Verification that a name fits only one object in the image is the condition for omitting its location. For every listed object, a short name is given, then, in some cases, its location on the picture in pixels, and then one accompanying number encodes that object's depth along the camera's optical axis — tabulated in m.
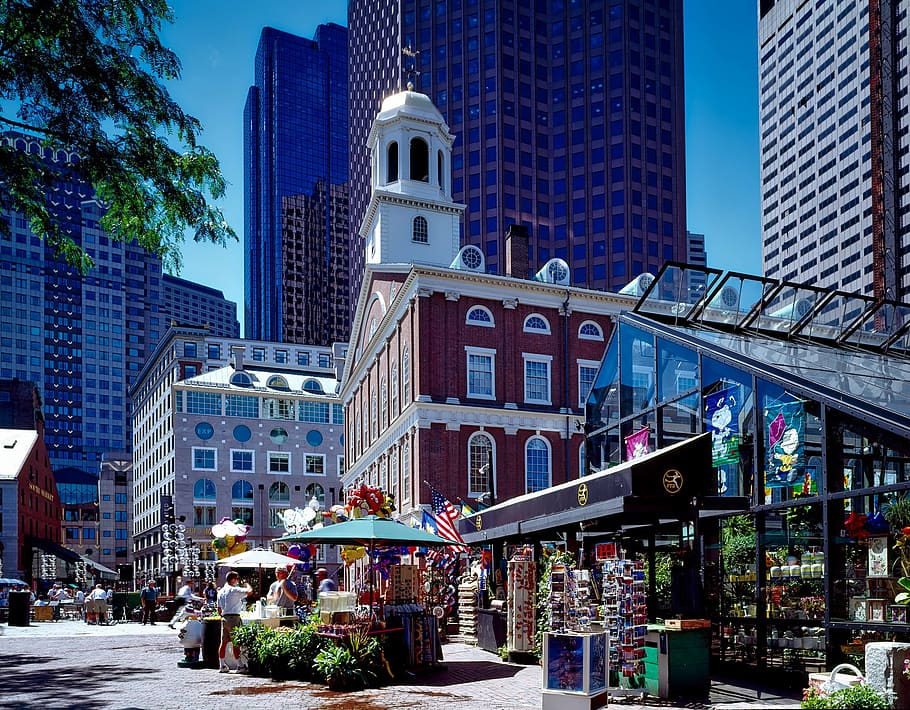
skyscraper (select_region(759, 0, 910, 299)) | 111.19
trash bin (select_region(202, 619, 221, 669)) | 18.95
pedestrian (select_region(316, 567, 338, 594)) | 24.11
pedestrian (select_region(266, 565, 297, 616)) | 20.23
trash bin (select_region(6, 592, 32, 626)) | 38.12
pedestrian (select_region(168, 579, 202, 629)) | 31.45
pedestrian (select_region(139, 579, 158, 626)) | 37.88
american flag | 27.19
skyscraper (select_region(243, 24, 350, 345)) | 182.38
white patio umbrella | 24.03
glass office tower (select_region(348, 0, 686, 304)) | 101.19
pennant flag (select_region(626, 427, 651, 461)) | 18.95
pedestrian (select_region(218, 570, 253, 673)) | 18.21
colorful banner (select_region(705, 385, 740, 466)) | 15.81
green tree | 12.38
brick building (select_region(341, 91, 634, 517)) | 41.25
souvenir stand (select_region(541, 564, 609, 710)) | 11.32
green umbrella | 17.08
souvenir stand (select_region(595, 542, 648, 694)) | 13.32
